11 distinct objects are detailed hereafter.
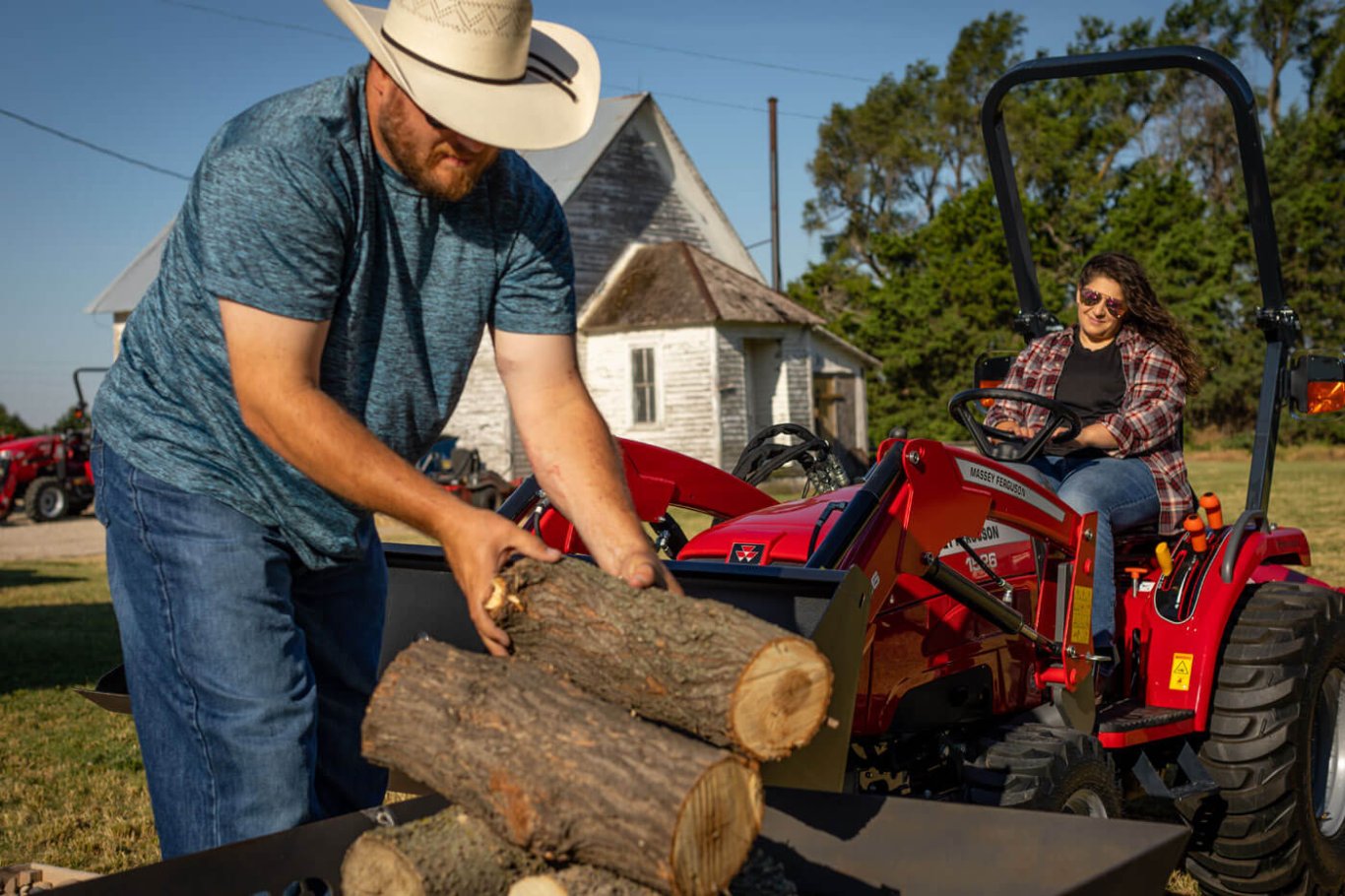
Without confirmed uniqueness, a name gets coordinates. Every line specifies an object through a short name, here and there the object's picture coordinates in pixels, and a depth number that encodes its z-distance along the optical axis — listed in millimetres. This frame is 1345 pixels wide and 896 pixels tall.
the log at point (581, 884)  2141
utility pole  33219
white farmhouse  23953
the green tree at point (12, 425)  33438
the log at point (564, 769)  1993
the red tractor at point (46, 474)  22141
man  2232
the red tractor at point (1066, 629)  3439
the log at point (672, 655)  2121
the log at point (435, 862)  2209
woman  4348
